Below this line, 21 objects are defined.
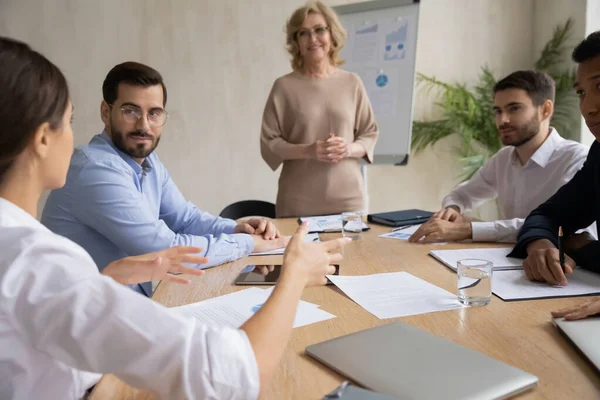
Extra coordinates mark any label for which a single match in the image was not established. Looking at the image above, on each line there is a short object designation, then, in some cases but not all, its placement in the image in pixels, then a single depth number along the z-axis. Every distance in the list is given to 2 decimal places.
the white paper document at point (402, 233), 2.03
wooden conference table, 0.81
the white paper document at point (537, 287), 1.25
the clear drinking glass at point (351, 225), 2.04
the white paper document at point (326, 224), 2.18
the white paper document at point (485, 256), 1.54
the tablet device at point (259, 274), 1.41
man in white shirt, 2.21
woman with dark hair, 0.64
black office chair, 2.89
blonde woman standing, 2.73
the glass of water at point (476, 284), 1.19
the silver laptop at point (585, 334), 0.85
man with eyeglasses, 1.59
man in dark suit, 1.39
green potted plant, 3.83
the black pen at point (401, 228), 2.18
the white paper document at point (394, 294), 1.16
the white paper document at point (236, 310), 1.11
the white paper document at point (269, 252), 1.79
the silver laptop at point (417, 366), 0.75
